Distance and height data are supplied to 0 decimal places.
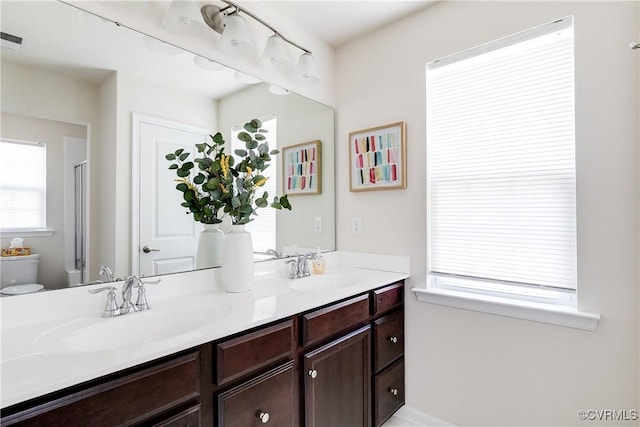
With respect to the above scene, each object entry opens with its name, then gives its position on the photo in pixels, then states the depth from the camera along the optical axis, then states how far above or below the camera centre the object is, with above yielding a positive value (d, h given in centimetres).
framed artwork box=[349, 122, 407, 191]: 194 +35
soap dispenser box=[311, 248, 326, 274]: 196 -30
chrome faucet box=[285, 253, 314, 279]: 184 -30
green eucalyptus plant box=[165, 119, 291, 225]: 147 +16
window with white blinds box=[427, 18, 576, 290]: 147 +26
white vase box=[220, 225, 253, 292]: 144 -21
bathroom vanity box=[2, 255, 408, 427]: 76 -47
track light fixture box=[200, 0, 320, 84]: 152 +88
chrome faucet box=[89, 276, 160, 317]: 113 -30
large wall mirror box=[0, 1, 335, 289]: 110 +36
